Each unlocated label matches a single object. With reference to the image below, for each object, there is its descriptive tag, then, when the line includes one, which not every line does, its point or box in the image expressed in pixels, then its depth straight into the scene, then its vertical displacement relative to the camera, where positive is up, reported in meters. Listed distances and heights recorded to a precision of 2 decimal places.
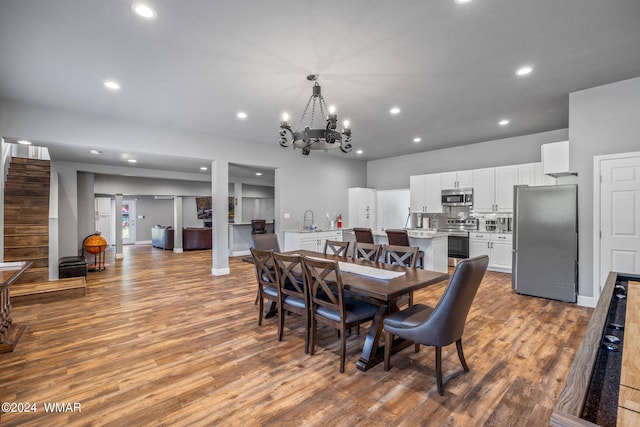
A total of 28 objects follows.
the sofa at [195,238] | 9.95 -0.83
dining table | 2.28 -0.57
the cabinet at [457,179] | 6.51 +0.71
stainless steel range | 6.32 -0.53
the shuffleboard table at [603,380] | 0.80 -0.54
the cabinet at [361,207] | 8.21 +0.13
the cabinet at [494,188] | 5.94 +0.48
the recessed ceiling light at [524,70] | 3.19 +1.51
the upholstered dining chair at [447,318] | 1.97 -0.73
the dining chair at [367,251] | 3.51 -0.46
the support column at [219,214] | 5.87 -0.02
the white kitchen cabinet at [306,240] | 6.55 -0.60
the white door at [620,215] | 3.47 -0.05
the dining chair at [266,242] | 4.16 -0.41
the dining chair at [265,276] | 3.03 -0.66
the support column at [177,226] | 9.89 -0.43
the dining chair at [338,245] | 3.89 -0.43
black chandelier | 3.08 +0.78
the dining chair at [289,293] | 2.69 -0.74
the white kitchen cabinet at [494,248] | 5.88 -0.72
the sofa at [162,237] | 10.22 -0.84
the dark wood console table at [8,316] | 2.65 -1.02
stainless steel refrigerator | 4.05 -0.42
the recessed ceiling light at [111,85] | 3.48 +1.50
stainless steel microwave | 6.49 +0.32
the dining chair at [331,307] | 2.37 -0.81
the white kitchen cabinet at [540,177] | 5.49 +0.62
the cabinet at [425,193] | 7.03 +0.44
